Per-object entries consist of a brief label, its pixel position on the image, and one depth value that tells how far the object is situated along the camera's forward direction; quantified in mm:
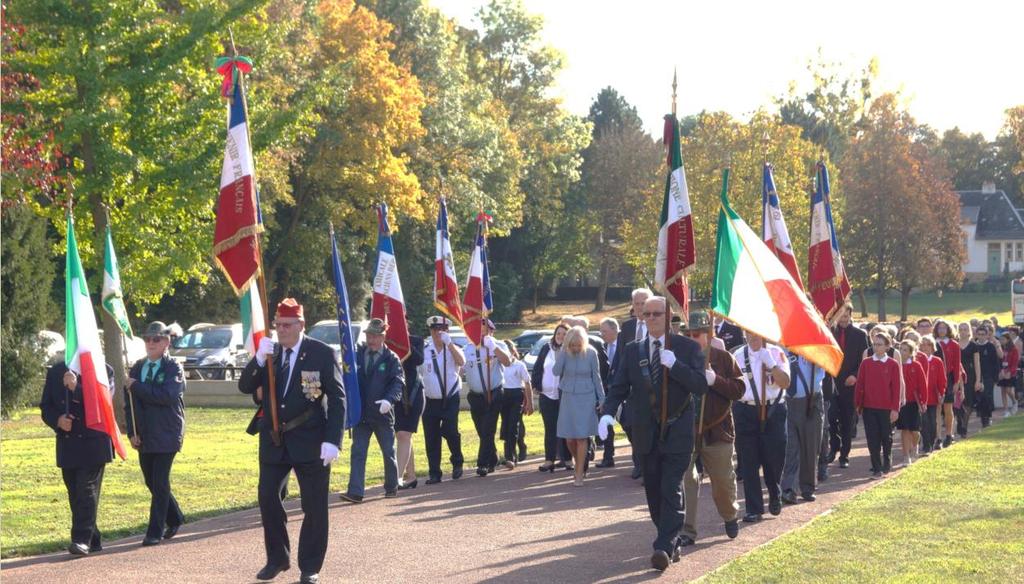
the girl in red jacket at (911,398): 18156
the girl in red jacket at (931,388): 19203
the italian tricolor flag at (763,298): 10711
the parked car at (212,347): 37156
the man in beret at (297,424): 9742
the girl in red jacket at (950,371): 21359
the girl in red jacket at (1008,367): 28092
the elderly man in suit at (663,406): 10133
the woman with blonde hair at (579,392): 15656
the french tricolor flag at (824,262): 16391
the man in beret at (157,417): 11656
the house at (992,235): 104875
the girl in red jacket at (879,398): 16500
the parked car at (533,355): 33656
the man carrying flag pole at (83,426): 11031
